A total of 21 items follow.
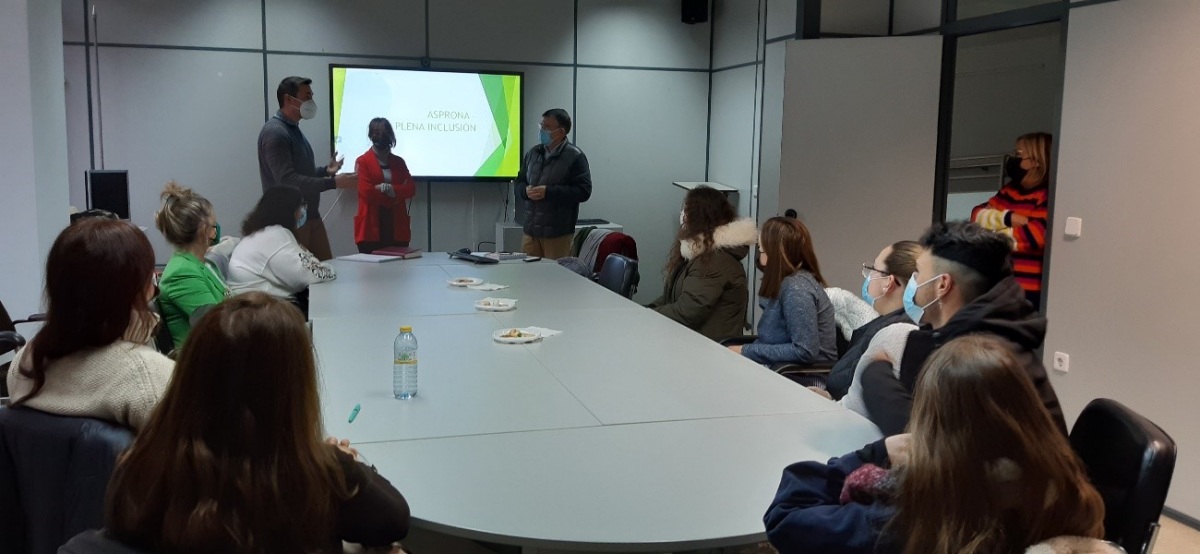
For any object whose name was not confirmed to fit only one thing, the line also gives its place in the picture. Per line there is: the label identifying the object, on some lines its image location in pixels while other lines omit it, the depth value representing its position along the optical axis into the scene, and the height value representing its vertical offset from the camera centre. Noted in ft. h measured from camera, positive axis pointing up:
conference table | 5.86 -2.11
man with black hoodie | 6.95 -1.00
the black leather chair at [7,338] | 10.70 -2.12
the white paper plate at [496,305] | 13.34 -1.96
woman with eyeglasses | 10.19 -1.31
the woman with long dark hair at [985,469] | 4.55 -1.41
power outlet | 14.22 -2.74
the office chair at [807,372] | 11.46 -2.41
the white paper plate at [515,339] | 10.99 -2.00
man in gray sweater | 20.20 +0.11
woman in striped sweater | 15.06 -0.50
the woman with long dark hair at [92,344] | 5.83 -1.19
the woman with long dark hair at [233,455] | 4.31 -1.38
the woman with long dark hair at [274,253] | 15.12 -1.47
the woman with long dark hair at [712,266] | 14.23 -1.43
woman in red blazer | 22.59 -0.71
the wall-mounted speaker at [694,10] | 25.67 +4.38
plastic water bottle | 8.61 -1.88
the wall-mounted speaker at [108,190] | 19.21 -0.67
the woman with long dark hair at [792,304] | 11.82 -1.64
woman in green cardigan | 11.19 -1.27
